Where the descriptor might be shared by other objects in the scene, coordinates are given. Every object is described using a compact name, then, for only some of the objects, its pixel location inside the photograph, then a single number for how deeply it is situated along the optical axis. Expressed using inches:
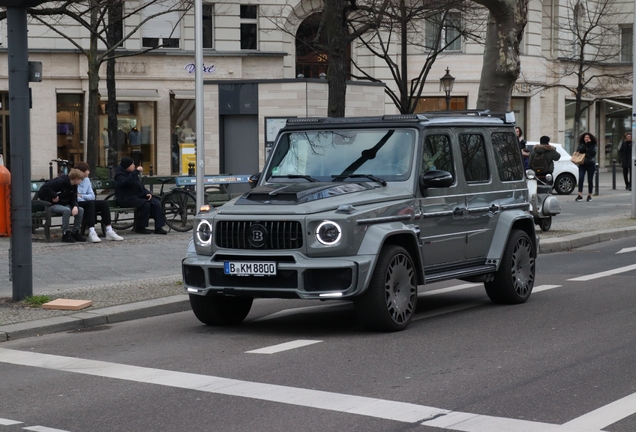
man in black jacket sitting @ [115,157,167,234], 757.9
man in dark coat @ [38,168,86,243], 698.2
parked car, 1289.4
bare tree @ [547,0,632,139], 1956.2
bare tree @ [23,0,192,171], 1157.1
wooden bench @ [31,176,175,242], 701.9
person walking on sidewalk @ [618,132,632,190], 1346.0
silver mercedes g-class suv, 362.9
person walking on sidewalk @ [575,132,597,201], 1164.5
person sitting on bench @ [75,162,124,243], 704.4
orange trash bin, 450.9
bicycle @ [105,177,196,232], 778.2
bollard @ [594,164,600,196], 1212.6
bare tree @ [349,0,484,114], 1206.9
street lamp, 1350.9
